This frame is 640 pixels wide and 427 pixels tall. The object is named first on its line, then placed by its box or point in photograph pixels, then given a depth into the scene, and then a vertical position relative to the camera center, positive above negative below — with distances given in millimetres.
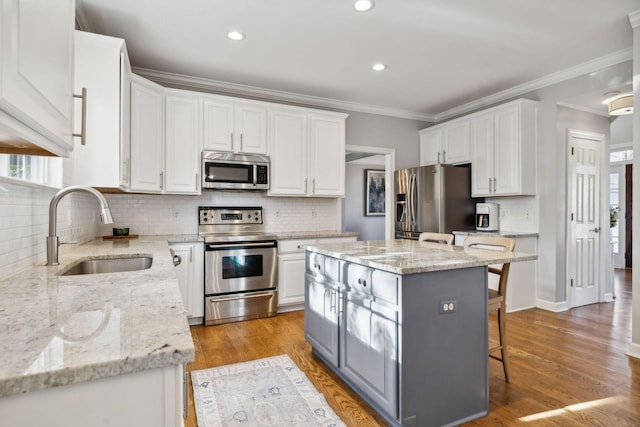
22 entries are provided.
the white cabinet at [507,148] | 3918 +762
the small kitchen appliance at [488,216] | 4324 -32
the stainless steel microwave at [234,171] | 3682 +441
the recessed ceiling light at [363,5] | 2496 +1504
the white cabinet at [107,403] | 566 -333
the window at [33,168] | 1387 +207
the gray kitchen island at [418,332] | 1695 -624
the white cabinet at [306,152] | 4012 +716
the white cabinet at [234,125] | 3703 +943
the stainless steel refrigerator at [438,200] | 4379 +168
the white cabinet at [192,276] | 3381 -628
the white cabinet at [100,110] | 2438 +724
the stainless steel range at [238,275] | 3482 -652
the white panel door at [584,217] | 4074 -35
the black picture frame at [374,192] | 7598 +454
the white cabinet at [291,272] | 3811 -665
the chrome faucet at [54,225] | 1595 -68
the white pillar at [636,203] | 2717 +90
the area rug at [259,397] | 1886 -1117
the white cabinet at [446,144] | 4546 +968
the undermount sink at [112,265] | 1989 -319
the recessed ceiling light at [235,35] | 2939 +1505
